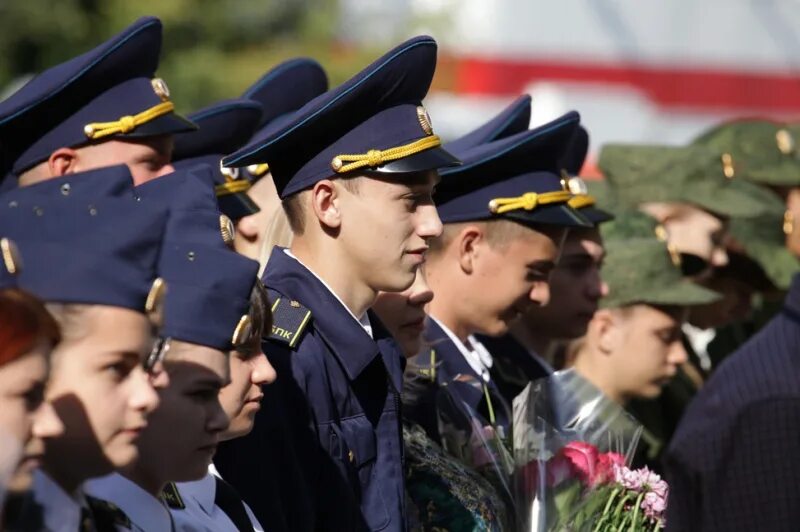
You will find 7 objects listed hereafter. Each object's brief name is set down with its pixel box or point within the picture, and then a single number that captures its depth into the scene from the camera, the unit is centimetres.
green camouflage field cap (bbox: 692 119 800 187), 1795
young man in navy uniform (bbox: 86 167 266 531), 655
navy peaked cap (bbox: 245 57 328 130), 1273
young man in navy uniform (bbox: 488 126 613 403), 1247
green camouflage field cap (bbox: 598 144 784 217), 1602
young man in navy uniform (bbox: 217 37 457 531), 771
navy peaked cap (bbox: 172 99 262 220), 1128
